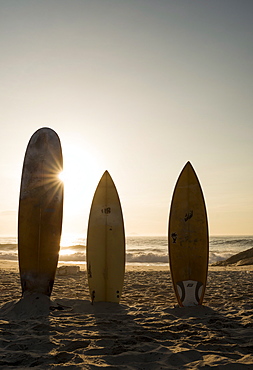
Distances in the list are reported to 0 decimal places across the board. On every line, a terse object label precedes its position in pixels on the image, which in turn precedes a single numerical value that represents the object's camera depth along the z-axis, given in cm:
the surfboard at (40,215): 498
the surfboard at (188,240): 483
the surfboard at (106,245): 499
